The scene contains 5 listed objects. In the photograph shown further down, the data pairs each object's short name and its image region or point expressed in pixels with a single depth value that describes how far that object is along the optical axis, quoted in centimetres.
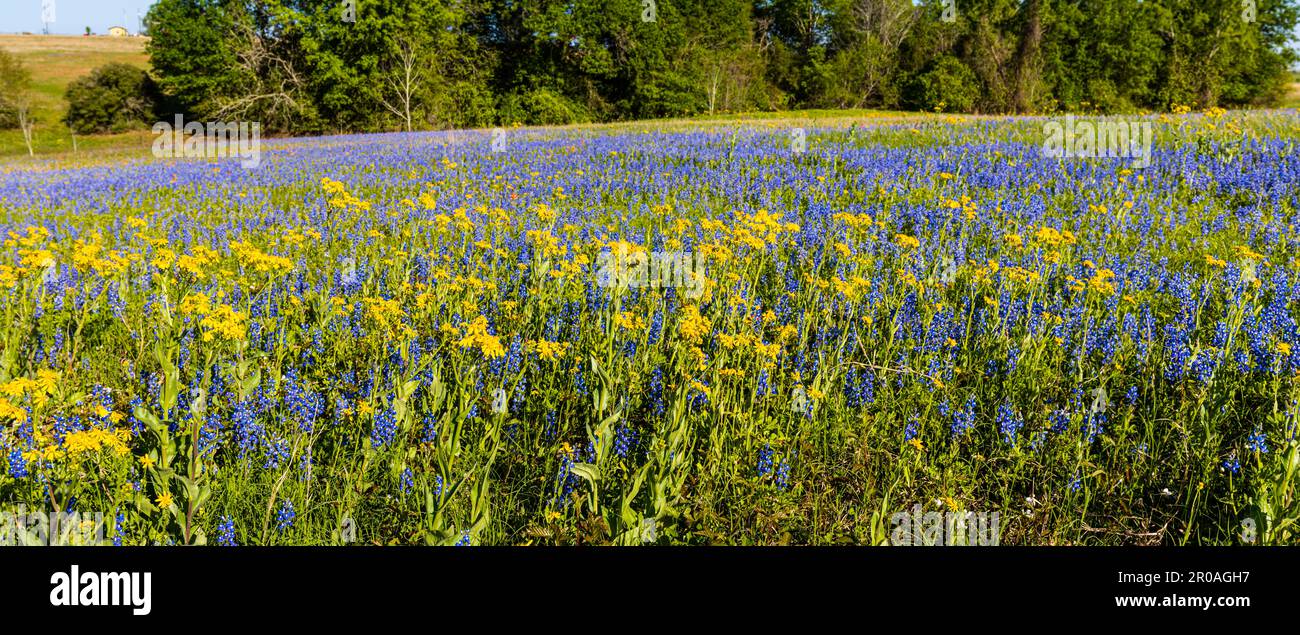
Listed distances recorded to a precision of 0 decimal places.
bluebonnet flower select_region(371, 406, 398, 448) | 321
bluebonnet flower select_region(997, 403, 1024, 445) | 329
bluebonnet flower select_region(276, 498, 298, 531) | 273
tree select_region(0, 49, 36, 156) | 4591
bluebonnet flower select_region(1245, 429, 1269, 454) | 285
